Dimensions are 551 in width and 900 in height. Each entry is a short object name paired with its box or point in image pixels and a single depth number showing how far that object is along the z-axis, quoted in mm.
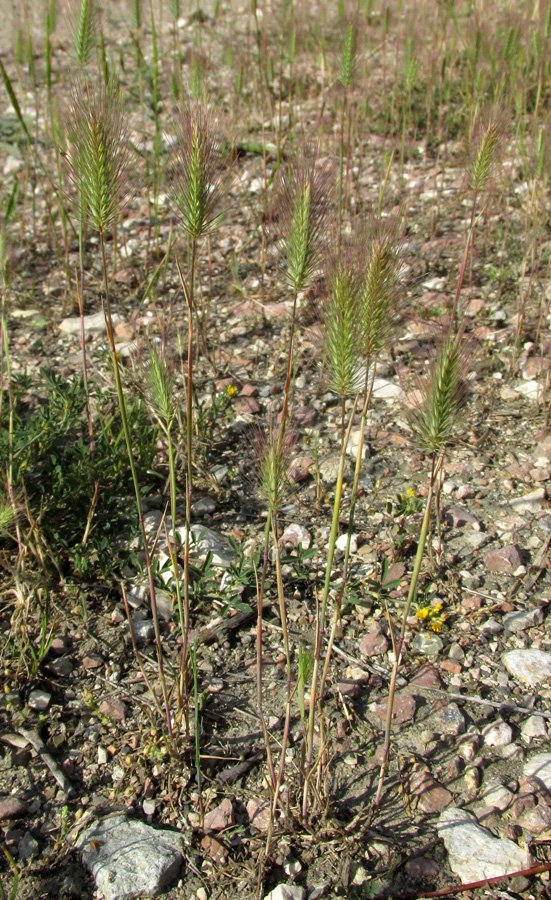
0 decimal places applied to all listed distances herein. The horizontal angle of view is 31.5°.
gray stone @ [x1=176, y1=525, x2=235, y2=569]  579
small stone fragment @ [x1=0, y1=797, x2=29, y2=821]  456
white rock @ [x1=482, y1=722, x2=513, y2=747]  478
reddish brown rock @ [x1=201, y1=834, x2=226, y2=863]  439
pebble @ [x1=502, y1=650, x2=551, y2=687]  505
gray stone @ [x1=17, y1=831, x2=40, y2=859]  443
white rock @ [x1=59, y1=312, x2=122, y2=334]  827
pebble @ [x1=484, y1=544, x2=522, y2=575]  571
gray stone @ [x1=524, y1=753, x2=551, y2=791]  459
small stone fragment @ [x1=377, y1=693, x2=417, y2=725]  493
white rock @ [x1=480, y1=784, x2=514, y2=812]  452
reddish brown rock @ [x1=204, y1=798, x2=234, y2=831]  449
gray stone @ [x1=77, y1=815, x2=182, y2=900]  426
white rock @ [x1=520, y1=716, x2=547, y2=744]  480
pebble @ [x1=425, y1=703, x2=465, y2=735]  486
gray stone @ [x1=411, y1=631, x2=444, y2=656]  526
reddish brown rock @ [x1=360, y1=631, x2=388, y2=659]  525
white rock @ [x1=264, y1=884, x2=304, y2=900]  420
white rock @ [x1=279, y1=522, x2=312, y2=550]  595
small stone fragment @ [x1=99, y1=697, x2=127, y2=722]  501
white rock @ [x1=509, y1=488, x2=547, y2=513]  614
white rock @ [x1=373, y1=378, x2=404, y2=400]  717
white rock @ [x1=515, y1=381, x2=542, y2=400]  708
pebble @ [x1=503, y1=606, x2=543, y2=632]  535
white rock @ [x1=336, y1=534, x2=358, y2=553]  589
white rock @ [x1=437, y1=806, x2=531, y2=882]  427
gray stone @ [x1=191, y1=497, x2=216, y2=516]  625
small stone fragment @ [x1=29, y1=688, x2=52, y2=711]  505
